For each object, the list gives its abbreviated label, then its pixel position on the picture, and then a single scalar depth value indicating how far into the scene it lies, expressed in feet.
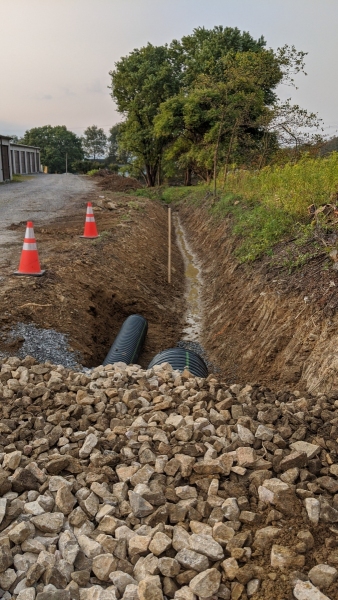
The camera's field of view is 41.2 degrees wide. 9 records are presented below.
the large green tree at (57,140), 271.49
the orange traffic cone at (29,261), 20.98
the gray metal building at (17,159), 91.09
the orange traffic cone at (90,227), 31.01
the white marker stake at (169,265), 31.20
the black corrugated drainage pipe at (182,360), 15.90
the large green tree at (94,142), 334.03
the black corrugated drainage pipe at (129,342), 18.11
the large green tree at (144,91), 100.48
